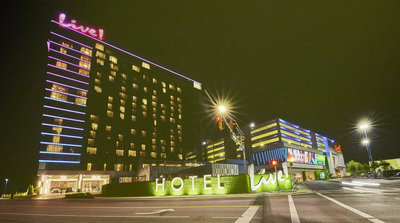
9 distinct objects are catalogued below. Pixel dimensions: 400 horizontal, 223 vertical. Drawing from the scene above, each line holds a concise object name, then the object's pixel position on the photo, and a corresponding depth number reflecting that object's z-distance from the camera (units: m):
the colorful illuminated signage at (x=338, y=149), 143.25
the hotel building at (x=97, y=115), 62.88
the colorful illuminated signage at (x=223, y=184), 22.73
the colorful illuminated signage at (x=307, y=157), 93.62
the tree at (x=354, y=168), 105.17
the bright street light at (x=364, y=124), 36.96
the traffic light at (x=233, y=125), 18.89
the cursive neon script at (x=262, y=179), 22.50
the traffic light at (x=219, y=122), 15.75
